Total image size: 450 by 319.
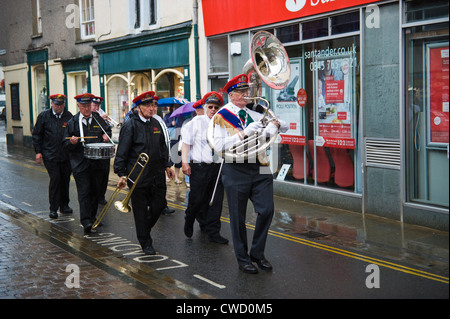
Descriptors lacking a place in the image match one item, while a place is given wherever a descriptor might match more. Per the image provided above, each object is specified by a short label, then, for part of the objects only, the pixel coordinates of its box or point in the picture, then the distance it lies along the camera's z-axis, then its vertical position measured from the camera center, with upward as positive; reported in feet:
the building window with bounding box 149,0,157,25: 55.33 +10.11
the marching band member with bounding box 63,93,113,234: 29.27 -1.96
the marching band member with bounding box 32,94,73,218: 33.04 -1.56
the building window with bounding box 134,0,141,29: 57.98 +10.47
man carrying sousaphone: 21.53 -2.65
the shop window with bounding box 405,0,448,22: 27.30 +4.82
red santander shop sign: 34.19 +6.83
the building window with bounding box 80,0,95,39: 67.15 +11.81
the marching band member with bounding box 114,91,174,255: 24.59 -2.13
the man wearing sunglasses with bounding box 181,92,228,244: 26.45 -2.56
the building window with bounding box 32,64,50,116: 80.38 +4.58
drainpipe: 47.39 +5.55
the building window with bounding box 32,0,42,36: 79.41 +14.21
